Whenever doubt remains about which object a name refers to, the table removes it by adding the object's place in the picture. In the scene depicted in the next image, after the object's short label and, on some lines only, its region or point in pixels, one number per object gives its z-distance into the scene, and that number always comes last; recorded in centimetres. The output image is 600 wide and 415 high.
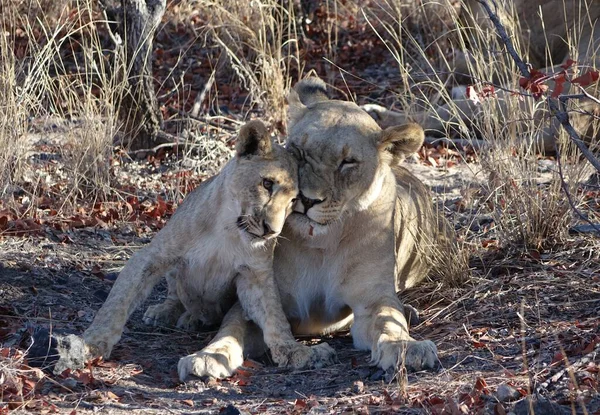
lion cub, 830
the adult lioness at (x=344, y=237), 857
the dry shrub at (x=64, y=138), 1295
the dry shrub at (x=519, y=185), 1106
